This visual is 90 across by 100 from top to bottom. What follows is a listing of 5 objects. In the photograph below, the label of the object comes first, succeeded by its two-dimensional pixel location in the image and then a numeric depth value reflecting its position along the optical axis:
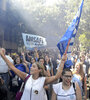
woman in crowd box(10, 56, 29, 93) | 4.81
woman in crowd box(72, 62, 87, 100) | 3.62
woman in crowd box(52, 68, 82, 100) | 2.54
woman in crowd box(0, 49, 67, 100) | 2.70
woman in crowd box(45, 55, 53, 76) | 6.01
